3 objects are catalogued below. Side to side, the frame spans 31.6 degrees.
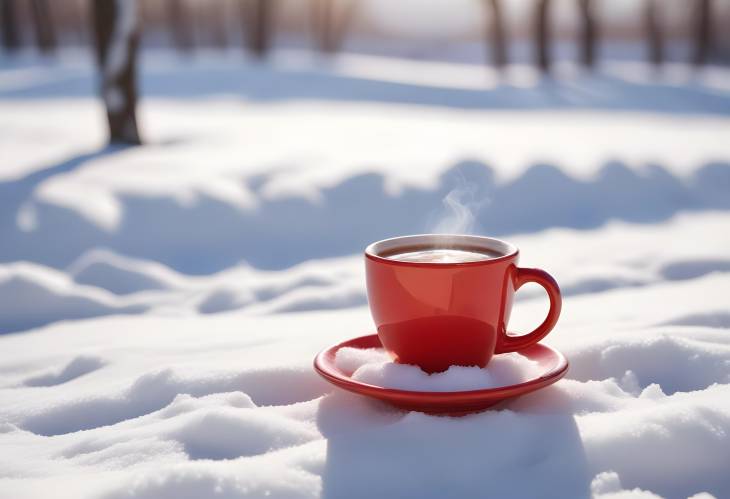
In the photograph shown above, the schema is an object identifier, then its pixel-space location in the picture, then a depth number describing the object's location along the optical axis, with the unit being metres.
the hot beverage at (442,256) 0.77
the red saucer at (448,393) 0.72
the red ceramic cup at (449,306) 0.75
